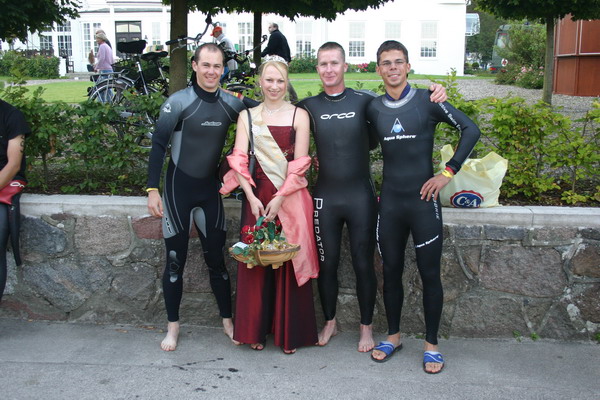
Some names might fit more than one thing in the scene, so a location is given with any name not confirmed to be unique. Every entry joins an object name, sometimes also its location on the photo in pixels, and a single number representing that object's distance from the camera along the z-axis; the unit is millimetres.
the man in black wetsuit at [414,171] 3945
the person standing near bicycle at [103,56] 14844
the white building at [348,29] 36750
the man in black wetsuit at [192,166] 4113
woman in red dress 4062
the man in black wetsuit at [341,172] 4113
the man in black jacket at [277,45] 14109
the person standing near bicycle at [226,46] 12095
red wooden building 16281
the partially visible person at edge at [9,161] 4453
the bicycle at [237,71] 8666
